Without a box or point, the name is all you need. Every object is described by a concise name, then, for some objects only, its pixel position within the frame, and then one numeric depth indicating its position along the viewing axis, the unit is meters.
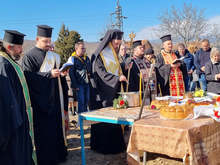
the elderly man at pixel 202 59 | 7.94
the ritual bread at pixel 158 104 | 3.53
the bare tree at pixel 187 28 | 21.70
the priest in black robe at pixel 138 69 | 4.63
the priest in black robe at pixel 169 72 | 5.03
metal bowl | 3.81
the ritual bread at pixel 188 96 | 3.71
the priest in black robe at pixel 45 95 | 3.82
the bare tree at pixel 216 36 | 25.67
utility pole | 29.09
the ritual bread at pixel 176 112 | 2.87
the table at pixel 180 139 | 2.46
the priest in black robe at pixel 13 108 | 2.64
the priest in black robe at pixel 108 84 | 4.53
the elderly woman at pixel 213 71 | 5.61
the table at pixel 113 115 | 3.09
